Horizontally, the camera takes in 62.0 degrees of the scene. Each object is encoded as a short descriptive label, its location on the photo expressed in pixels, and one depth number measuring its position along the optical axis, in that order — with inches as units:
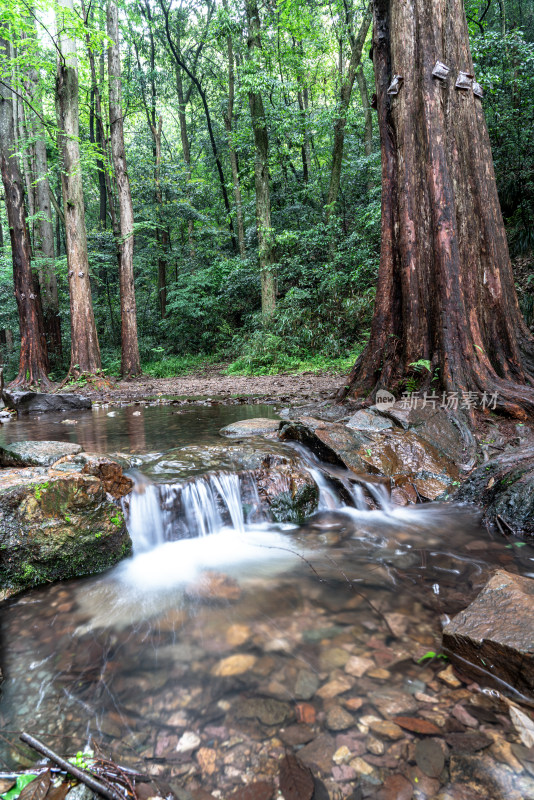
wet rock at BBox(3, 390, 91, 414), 405.1
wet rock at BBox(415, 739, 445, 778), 66.7
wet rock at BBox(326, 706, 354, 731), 76.2
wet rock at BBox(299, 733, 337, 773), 69.6
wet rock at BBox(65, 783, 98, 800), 62.6
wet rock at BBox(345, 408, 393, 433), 214.1
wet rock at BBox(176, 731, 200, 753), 73.9
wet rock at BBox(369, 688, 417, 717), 78.2
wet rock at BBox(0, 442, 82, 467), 170.9
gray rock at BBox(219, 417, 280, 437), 244.1
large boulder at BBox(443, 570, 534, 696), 79.2
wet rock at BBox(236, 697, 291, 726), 79.7
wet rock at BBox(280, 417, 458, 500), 191.5
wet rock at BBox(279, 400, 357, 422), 250.4
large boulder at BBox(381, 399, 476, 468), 199.5
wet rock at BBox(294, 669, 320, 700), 85.0
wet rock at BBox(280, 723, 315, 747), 74.1
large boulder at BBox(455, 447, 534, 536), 154.1
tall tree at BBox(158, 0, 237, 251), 856.2
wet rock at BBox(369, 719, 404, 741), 73.4
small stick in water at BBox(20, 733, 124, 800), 62.9
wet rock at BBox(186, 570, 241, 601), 128.5
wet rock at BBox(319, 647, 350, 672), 92.2
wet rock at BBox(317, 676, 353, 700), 84.4
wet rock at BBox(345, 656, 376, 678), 89.6
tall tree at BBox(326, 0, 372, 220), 636.7
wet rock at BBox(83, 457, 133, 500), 159.0
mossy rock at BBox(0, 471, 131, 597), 127.1
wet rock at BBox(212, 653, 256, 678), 93.7
